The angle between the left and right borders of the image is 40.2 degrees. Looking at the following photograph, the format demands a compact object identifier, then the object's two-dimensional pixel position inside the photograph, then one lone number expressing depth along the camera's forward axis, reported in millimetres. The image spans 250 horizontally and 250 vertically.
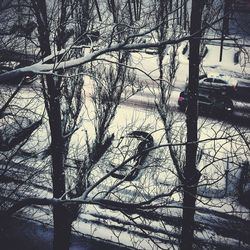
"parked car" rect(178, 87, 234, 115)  17000
